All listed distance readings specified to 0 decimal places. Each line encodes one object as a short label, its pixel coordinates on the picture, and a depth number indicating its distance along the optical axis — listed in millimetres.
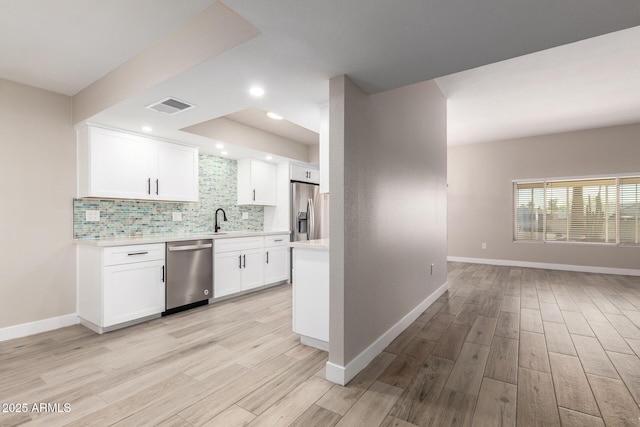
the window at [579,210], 5578
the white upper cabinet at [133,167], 3148
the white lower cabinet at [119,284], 2945
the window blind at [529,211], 6309
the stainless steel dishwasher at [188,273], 3457
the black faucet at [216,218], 4559
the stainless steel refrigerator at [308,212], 5129
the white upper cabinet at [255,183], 4812
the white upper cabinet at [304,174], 5253
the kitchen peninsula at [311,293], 2504
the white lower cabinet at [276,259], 4605
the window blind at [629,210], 5500
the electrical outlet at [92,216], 3353
